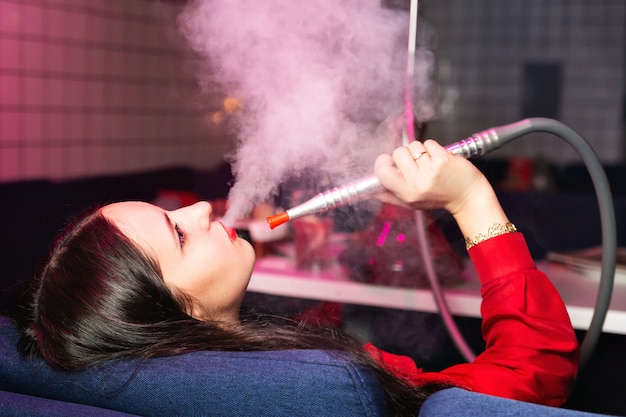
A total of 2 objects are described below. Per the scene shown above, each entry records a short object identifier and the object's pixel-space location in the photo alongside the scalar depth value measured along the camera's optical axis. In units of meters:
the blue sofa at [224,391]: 0.75
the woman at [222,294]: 1.00
